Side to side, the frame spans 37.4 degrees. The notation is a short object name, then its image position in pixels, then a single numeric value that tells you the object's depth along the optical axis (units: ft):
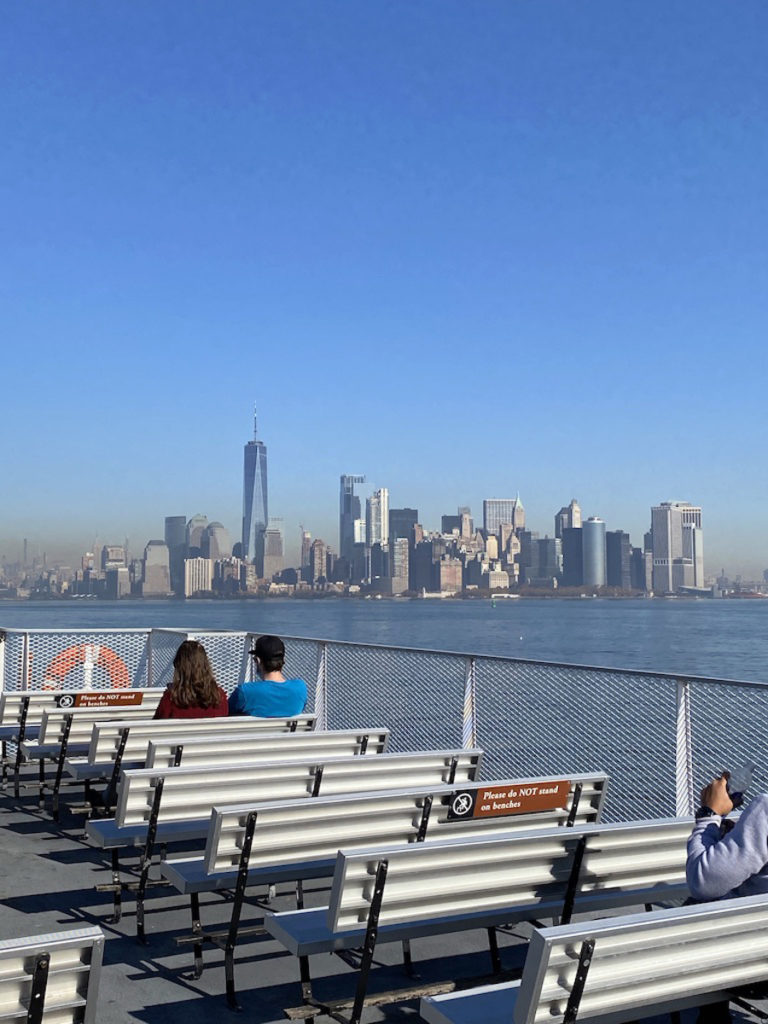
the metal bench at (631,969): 9.79
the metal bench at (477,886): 12.05
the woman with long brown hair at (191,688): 23.00
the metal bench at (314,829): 14.25
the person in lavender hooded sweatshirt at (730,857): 11.80
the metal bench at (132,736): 20.88
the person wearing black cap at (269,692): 23.40
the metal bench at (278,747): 18.42
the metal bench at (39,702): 26.86
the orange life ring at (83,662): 40.01
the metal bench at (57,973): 8.47
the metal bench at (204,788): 16.70
